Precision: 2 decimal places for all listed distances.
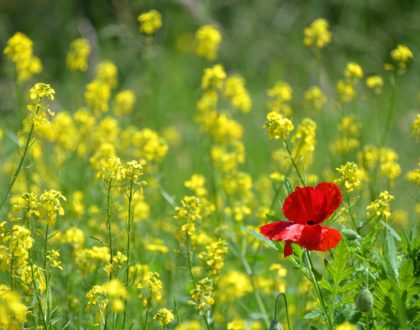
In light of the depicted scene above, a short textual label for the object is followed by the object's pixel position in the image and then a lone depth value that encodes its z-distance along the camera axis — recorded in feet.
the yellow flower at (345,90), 22.07
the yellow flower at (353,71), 21.63
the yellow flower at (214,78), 22.74
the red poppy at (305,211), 13.05
